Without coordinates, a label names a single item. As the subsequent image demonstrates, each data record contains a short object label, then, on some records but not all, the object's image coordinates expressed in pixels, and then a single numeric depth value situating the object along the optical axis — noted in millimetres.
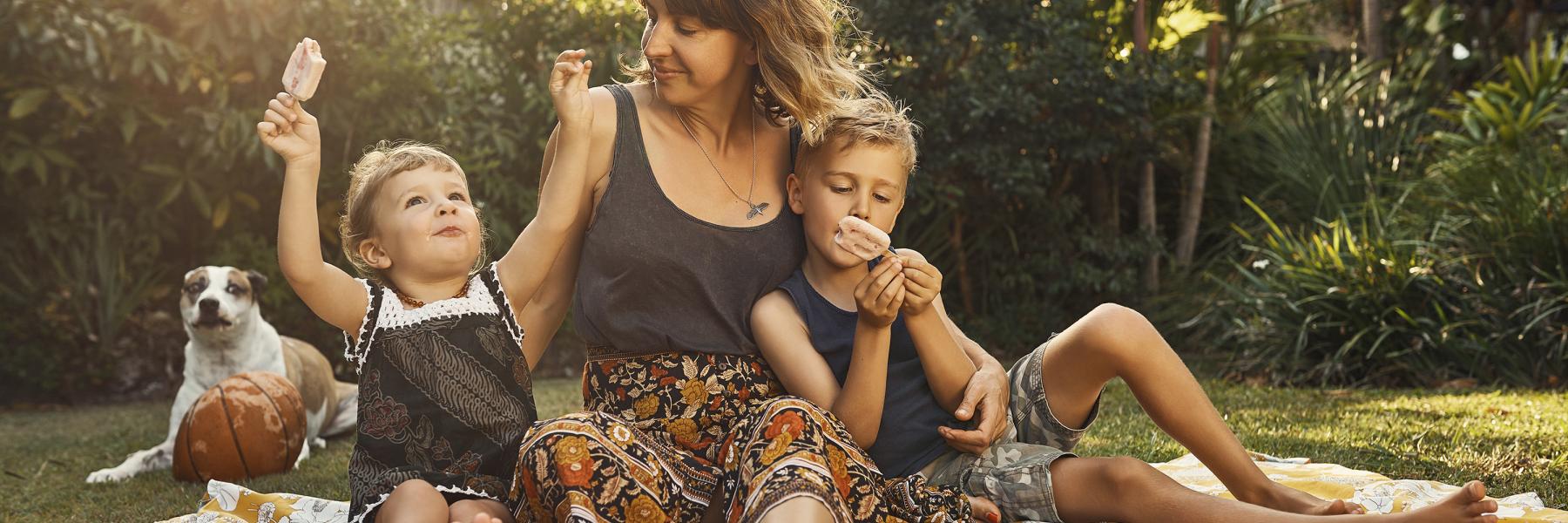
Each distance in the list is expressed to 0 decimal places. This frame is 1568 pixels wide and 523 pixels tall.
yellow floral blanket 2965
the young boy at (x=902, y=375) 2463
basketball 4387
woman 2363
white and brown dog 5113
